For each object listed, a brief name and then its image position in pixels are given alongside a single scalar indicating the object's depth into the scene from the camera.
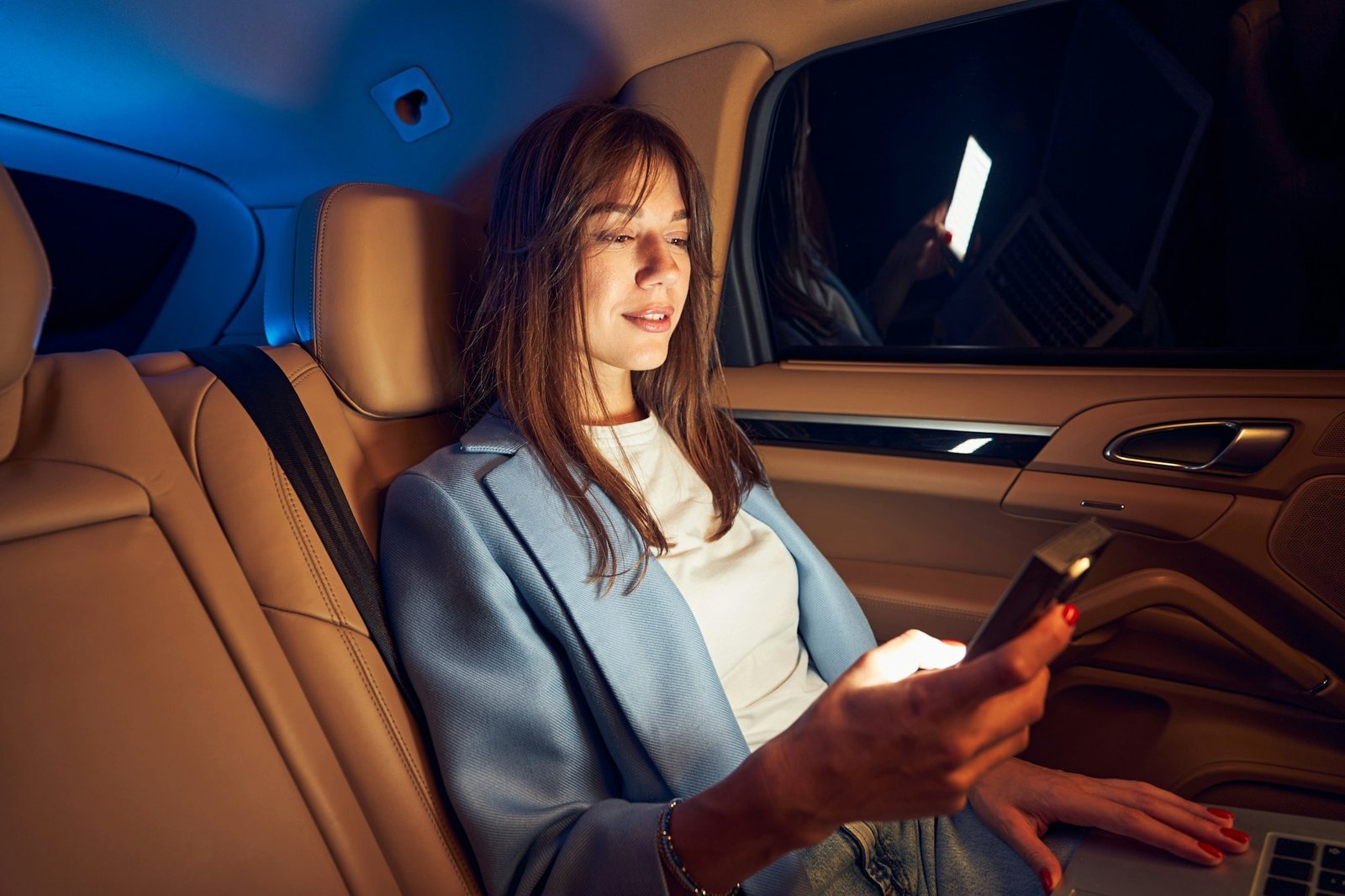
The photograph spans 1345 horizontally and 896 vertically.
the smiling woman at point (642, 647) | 0.77
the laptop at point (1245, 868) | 0.95
